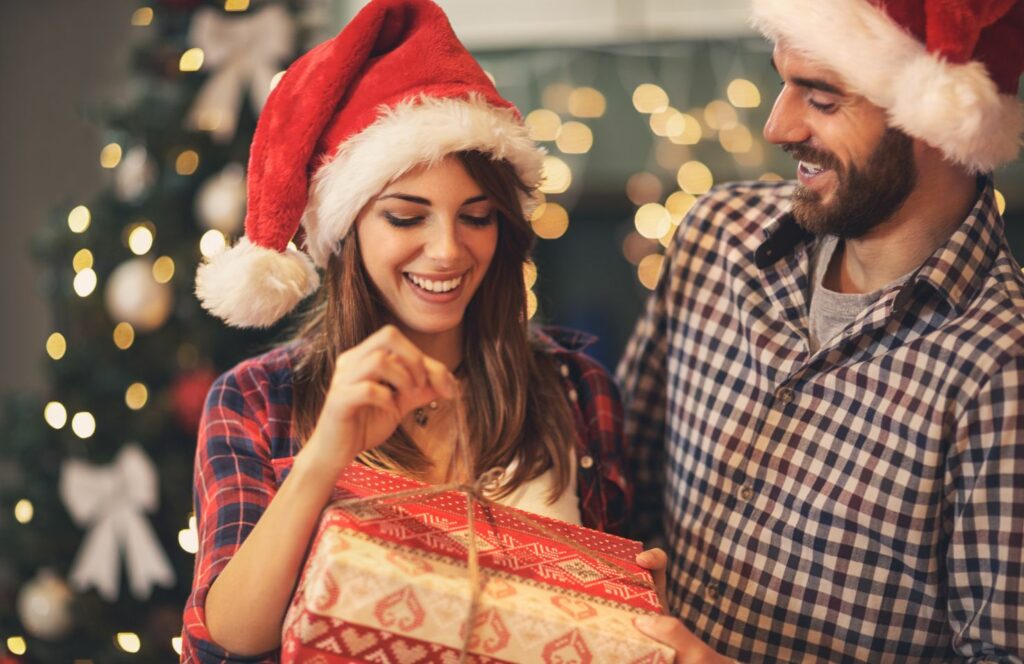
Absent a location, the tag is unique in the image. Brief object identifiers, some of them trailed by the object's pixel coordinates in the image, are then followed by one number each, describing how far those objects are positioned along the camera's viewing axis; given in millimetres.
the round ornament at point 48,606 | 2570
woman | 1379
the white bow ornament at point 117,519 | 2510
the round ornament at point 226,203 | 2398
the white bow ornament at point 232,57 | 2443
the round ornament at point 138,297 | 2414
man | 1323
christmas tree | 2457
